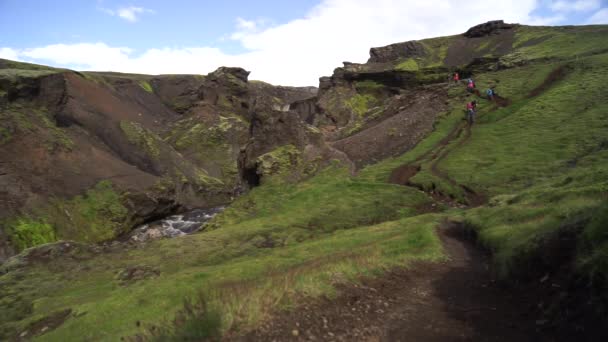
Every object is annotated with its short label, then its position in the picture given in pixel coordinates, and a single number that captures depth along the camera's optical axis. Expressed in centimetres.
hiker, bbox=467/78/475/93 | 6153
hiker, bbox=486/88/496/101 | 5713
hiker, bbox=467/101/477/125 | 5216
